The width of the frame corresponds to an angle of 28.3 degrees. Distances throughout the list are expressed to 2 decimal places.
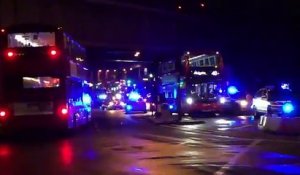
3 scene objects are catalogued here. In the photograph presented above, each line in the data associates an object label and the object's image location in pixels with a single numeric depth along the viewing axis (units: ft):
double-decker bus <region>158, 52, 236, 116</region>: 134.72
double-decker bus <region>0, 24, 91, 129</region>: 83.05
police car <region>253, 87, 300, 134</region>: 79.46
